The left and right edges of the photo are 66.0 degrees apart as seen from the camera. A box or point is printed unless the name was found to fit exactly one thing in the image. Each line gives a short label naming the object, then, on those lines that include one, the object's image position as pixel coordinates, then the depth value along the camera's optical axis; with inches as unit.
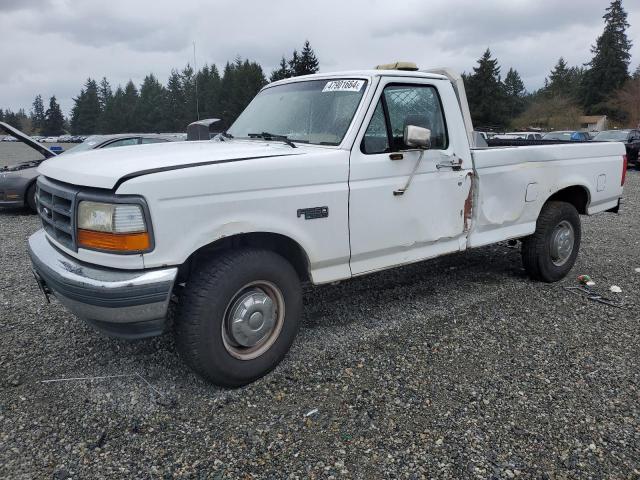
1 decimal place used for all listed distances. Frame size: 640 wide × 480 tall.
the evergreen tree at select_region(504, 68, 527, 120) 3309.5
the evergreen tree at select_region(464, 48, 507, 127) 2309.3
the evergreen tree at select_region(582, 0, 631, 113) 2497.5
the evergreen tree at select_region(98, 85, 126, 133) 3346.5
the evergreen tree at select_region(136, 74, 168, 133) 3002.0
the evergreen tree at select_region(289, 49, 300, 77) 1973.2
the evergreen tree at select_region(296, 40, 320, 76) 1980.2
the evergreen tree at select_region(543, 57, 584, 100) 3262.1
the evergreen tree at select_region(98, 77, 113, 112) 3848.2
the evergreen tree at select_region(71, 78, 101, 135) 3767.2
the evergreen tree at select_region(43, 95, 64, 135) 4072.3
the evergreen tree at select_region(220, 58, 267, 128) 2108.8
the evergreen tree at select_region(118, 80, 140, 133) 3233.3
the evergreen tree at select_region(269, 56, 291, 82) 1958.7
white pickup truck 107.1
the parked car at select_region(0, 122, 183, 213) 372.8
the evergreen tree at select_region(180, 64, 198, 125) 2681.8
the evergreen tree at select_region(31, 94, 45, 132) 4430.1
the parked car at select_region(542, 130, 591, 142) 844.0
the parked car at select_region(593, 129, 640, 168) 764.6
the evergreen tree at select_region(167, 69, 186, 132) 2849.4
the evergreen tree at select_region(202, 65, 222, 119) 2243.1
